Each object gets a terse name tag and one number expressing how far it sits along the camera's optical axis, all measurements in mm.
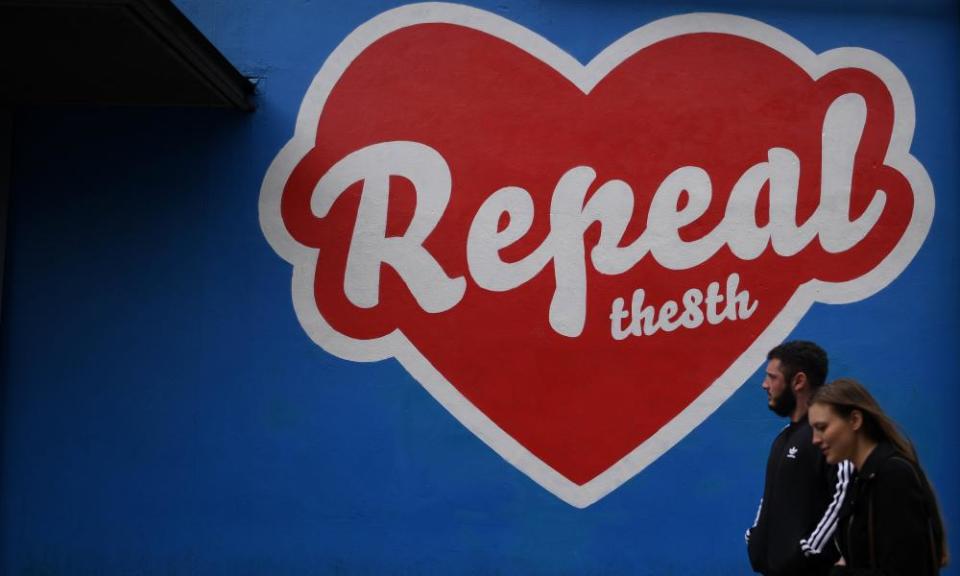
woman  3330
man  3953
